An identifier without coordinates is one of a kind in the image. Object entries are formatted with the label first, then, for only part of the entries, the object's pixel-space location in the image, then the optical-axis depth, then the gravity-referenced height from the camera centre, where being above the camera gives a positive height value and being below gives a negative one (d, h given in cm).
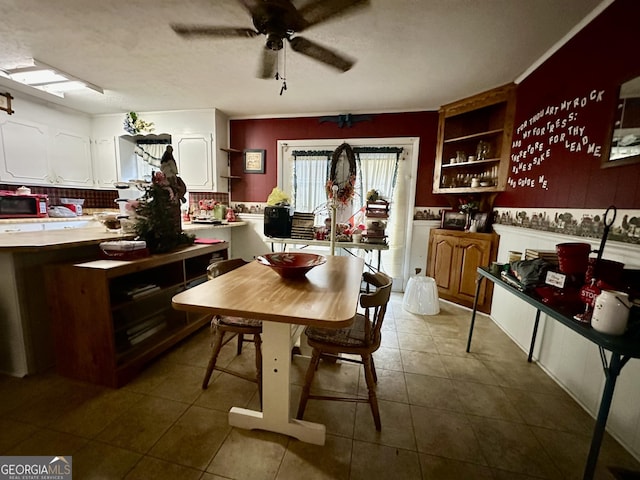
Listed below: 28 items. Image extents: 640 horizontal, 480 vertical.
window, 356 +42
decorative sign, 393 +65
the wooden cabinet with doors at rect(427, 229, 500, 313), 281 -61
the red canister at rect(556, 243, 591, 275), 123 -21
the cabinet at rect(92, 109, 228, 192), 372 +87
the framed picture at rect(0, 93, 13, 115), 289 +107
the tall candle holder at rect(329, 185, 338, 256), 237 -18
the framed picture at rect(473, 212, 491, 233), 290 -14
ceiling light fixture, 255 +126
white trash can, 291 -101
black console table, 86 -46
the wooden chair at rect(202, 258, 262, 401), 152 -75
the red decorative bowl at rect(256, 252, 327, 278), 141 -34
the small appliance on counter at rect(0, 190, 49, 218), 291 -11
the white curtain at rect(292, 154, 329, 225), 380 +32
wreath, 353 +52
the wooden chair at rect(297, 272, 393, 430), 133 -72
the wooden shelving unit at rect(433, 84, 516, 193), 272 +79
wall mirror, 137 +47
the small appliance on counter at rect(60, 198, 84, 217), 372 -10
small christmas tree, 195 -12
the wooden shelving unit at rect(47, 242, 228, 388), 154 -80
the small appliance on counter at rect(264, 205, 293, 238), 331 -23
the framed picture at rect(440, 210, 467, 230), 318 -13
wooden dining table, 98 -41
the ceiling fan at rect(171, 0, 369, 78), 143 +106
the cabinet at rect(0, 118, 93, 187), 313 +55
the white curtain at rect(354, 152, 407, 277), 359 +26
